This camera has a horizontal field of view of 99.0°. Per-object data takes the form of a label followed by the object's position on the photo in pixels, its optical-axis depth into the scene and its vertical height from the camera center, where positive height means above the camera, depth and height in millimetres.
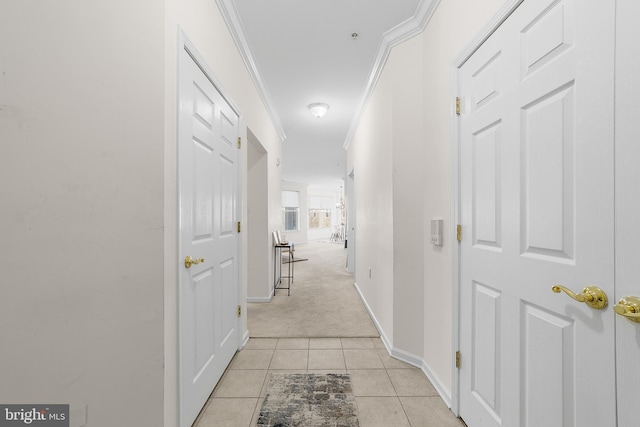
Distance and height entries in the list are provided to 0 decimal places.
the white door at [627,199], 782 +43
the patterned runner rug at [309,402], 1628 -1243
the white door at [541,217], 878 -15
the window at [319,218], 14500 -264
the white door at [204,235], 1501 -148
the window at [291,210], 12246 +142
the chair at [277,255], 4460 -737
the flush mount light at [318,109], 3898 +1501
